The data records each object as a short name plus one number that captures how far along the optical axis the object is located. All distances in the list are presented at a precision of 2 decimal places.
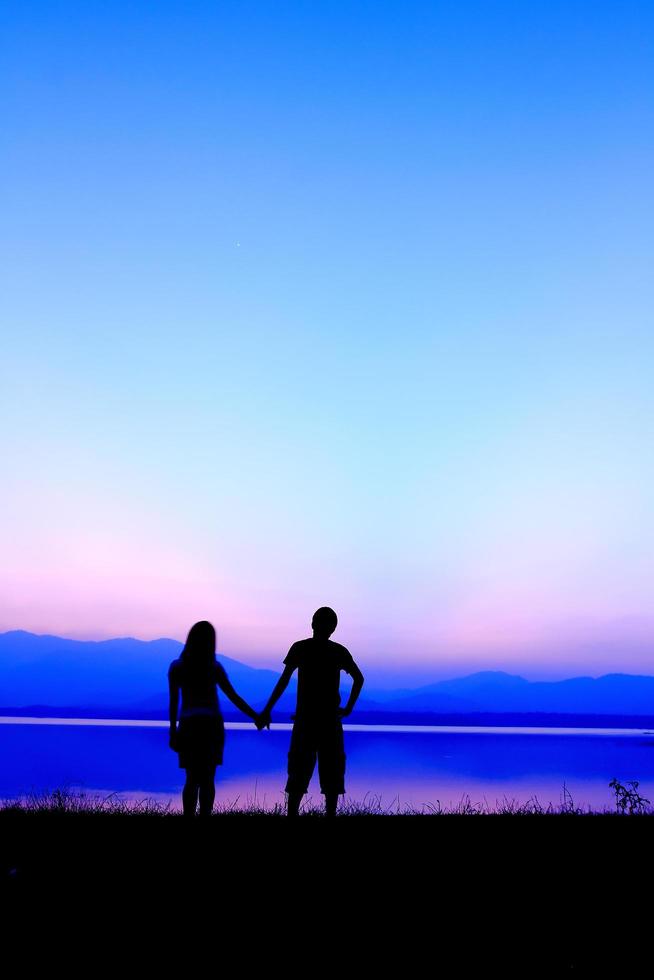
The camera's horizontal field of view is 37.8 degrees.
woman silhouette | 9.26
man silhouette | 10.05
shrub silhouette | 13.16
